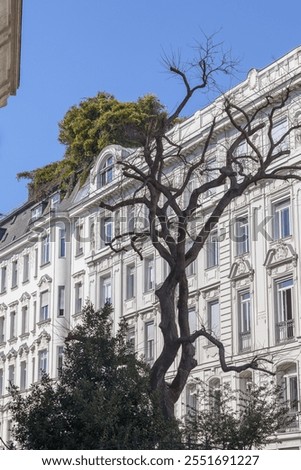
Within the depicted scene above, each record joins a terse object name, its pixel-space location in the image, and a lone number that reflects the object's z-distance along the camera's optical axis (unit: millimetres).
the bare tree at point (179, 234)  21969
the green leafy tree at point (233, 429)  21250
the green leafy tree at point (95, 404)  19797
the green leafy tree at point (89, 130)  57406
